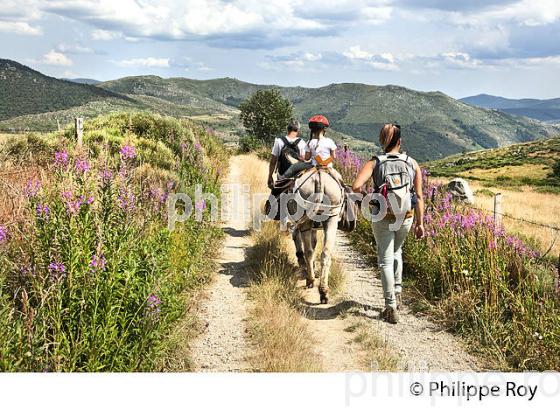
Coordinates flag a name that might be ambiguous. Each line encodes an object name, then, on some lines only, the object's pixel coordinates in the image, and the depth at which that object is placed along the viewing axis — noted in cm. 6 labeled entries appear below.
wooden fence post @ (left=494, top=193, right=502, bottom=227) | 778
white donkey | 692
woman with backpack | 571
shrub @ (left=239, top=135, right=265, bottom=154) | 3467
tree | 5309
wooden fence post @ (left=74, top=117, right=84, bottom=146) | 1288
